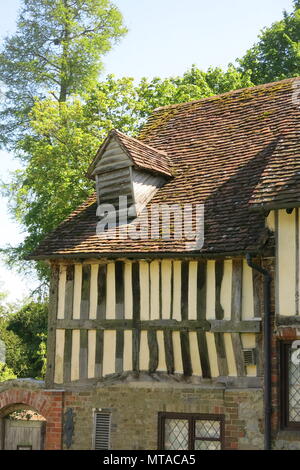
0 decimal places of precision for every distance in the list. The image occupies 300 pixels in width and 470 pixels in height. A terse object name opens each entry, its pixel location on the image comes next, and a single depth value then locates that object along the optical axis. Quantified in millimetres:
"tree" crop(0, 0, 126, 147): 25406
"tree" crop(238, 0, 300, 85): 24812
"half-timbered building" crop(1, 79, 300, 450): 10961
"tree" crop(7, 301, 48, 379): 25500
